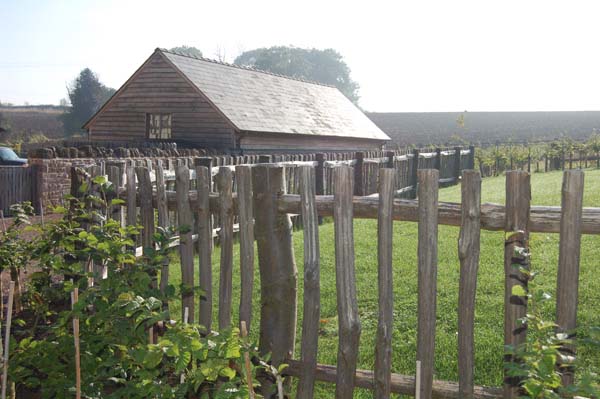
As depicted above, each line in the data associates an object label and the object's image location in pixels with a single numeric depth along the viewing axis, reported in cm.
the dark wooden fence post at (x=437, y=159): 2159
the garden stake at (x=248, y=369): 208
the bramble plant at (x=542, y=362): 203
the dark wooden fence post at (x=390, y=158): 1705
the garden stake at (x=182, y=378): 277
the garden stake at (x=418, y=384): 245
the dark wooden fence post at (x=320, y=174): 1262
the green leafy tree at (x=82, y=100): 5803
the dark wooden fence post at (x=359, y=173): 1428
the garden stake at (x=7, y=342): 269
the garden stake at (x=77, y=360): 256
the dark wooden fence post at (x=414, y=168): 1922
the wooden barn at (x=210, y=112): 2225
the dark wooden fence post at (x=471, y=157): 2555
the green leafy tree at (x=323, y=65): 9612
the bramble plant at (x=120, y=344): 230
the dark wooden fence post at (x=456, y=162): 2383
